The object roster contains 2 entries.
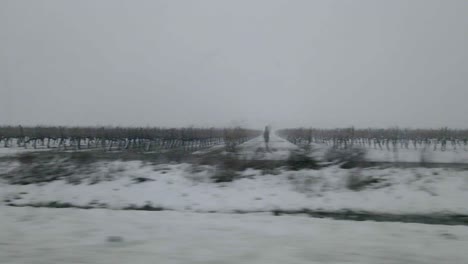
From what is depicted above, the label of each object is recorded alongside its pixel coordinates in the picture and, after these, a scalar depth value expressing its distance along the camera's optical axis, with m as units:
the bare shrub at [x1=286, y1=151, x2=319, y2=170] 15.74
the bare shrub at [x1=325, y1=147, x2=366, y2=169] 15.90
